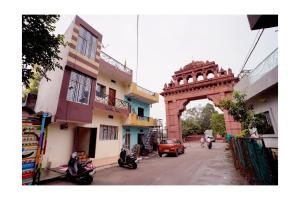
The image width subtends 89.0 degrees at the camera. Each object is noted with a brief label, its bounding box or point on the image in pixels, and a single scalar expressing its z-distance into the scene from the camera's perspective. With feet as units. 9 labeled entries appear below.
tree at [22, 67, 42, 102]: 34.65
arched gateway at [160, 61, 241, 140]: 54.70
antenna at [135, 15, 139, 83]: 17.56
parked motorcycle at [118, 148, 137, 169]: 25.71
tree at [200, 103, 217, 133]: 134.41
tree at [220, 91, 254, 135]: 21.58
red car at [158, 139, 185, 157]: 39.11
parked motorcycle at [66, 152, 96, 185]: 17.06
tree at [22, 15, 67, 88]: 14.34
